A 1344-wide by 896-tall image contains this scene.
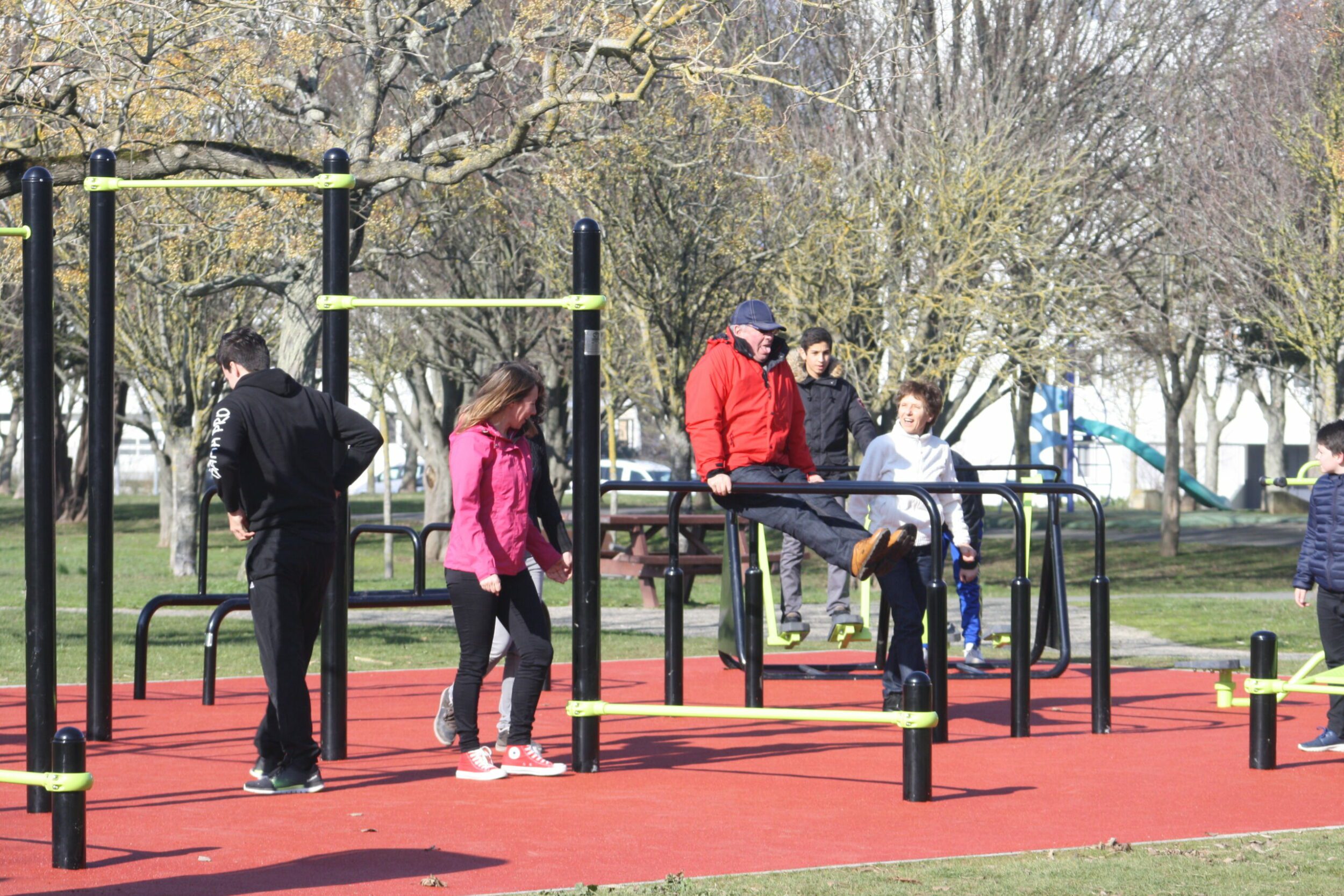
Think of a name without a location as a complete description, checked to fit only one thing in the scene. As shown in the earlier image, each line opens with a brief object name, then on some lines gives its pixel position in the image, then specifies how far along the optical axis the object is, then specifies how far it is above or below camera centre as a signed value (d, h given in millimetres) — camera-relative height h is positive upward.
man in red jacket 15891 +258
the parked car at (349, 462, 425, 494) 143875 -51
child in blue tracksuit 20984 -747
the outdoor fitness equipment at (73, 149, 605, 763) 14484 +438
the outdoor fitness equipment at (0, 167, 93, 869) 11742 -19
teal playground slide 87062 +970
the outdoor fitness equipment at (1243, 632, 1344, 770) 15156 -931
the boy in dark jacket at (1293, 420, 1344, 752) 16172 -359
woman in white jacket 18812 +97
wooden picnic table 31984 -722
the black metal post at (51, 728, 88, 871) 10508 -1072
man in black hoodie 12953 -110
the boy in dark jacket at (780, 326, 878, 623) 21203 +378
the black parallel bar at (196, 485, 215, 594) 20594 -388
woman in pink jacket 14062 -300
